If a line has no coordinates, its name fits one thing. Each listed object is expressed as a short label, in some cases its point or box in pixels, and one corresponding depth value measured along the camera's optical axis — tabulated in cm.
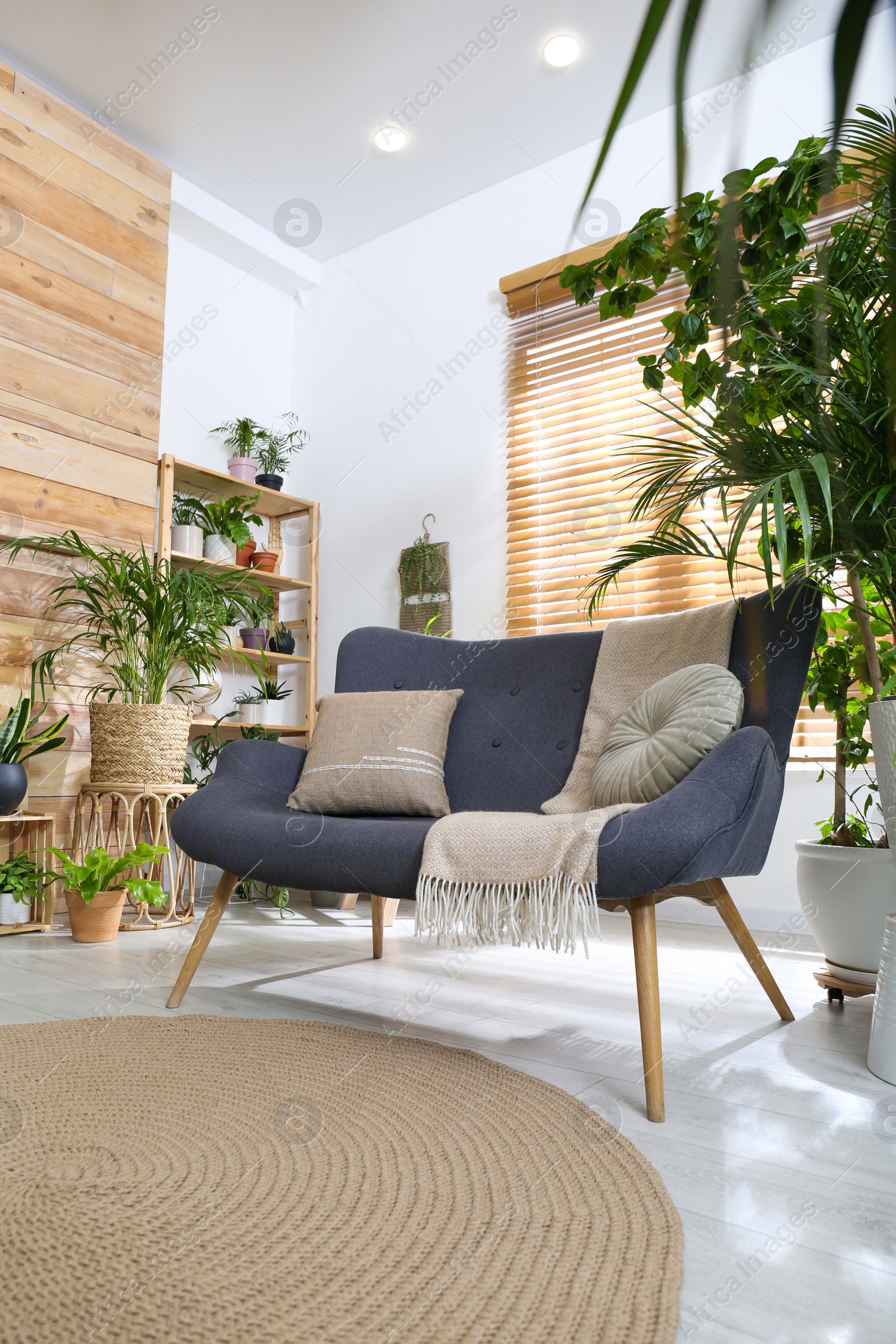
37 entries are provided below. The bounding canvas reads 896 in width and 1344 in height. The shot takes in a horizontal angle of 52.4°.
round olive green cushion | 164
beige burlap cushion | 208
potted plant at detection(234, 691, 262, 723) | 396
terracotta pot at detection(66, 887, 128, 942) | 272
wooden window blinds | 337
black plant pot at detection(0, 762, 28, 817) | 267
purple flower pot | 407
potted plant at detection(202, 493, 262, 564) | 390
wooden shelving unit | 370
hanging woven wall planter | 391
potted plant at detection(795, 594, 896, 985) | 190
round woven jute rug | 84
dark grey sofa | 141
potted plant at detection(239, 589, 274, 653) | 389
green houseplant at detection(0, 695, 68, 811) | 268
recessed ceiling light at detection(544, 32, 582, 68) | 324
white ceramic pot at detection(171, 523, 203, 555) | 375
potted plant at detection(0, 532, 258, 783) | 303
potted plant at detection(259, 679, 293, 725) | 401
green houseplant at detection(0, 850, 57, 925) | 279
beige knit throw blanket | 142
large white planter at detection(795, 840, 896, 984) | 189
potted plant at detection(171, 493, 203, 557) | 375
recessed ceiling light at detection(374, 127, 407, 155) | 372
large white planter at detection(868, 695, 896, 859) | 157
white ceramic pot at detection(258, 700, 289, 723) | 429
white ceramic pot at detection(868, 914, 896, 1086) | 152
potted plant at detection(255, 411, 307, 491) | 418
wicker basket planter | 302
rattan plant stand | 300
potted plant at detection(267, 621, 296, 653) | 416
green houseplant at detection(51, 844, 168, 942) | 271
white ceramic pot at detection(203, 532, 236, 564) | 390
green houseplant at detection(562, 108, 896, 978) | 151
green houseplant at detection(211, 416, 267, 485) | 407
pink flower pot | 406
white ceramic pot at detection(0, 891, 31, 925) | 280
